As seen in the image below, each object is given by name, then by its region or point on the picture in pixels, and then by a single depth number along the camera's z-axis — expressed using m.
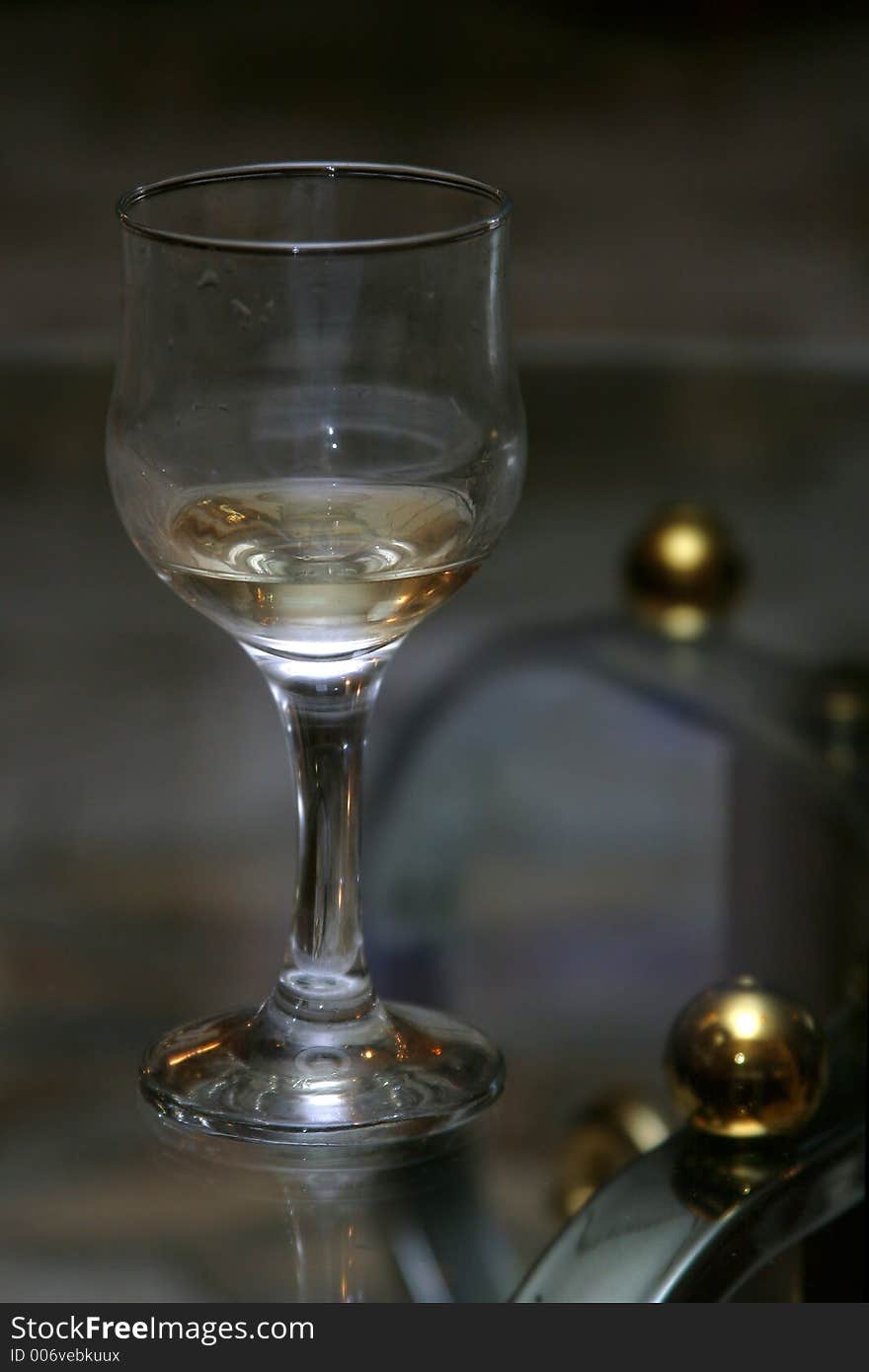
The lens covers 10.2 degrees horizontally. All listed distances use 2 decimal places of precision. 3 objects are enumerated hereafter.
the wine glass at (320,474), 0.77
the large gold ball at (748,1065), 0.79
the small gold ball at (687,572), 1.10
